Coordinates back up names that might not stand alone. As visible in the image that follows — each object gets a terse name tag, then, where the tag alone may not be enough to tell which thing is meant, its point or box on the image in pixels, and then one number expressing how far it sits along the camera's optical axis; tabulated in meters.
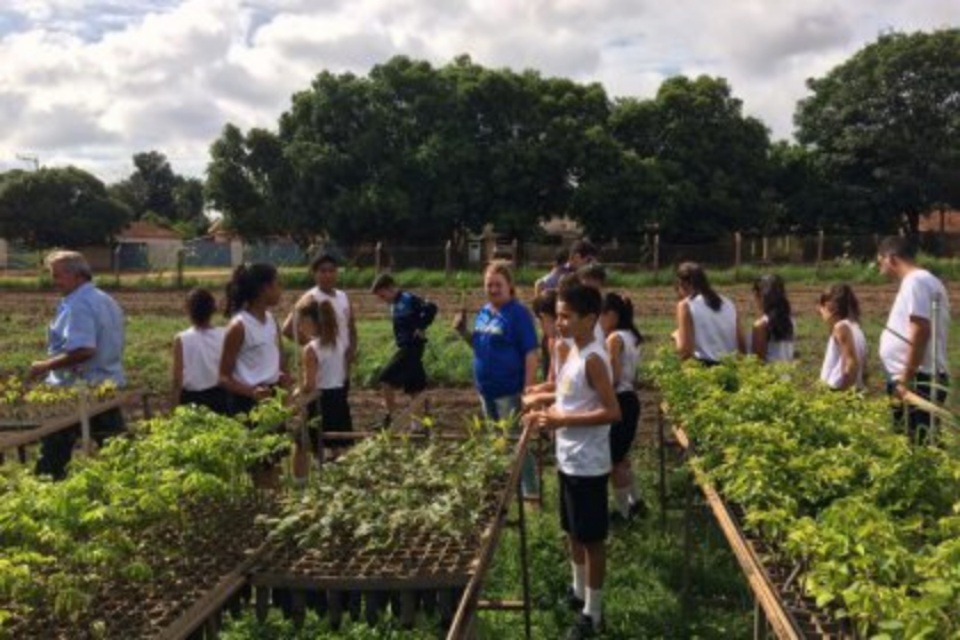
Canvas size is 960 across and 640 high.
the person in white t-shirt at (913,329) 6.01
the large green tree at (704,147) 38.03
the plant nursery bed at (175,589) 2.89
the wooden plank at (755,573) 2.83
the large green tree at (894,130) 41.62
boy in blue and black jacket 9.60
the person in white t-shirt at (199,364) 6.54
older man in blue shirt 6.30
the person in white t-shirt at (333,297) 7.45
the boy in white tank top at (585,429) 4.99
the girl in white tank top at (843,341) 6.50
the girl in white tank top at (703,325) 6.86
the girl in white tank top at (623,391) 6.42
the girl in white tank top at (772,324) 7.05
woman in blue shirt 6.83
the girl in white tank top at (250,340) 6.37
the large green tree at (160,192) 97.12
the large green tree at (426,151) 37.09
